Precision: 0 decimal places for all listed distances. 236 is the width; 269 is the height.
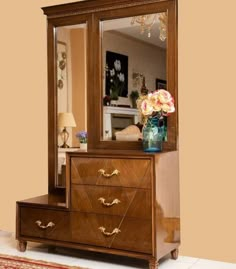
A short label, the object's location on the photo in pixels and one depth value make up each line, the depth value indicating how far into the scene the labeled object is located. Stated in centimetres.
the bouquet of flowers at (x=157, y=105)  311
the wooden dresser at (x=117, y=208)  293
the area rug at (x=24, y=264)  307
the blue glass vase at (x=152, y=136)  312
